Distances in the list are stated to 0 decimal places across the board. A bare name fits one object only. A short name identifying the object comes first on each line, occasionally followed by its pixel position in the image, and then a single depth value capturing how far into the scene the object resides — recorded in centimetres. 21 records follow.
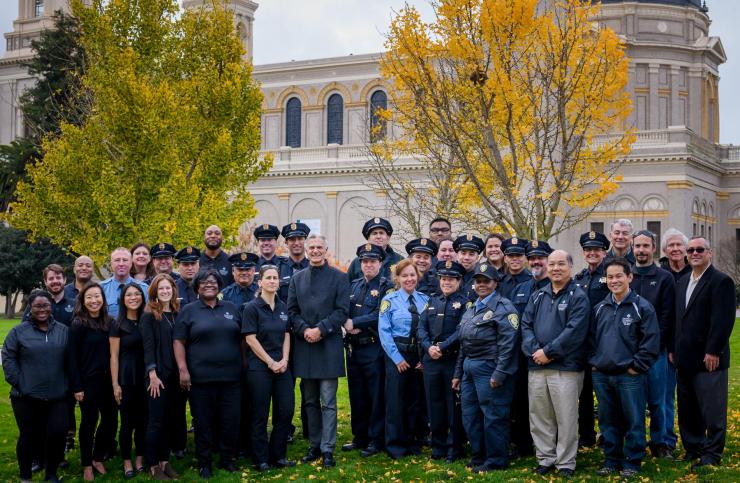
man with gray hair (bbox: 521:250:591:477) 991
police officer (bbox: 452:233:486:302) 1160
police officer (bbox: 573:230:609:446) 1105
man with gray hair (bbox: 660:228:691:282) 1101
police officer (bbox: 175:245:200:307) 1196
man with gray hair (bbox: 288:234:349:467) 1099
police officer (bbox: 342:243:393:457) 1141
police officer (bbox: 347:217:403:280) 1218
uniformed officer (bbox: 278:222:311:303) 1279
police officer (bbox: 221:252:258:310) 1174
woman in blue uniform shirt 1109
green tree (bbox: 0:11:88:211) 4216
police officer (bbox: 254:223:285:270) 1300
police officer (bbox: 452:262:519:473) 1023
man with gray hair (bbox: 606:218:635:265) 1145
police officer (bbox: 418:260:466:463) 1079
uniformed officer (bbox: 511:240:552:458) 1089
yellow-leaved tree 1689
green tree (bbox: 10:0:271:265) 2042
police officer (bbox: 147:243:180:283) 1241
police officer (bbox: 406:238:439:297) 1166
